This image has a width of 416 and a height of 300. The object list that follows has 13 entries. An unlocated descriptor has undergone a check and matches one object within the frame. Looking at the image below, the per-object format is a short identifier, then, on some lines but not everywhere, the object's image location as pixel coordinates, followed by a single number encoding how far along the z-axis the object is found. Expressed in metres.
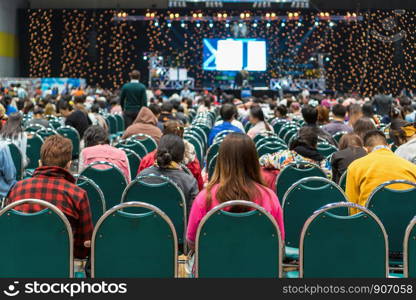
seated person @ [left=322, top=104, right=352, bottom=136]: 9.11
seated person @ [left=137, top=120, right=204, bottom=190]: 5.84
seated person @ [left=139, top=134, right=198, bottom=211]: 4.78
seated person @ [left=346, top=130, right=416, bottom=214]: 4.53
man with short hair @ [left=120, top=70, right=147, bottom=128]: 12.02
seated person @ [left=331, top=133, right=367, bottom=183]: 5.73
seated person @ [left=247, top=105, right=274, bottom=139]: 9.20
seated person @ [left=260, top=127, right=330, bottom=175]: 5.45
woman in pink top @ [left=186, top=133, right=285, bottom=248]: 3.53
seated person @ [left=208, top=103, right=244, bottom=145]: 9.38
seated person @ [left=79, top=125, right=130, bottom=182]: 6.04
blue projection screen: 28.81
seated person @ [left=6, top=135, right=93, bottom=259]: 3.81
